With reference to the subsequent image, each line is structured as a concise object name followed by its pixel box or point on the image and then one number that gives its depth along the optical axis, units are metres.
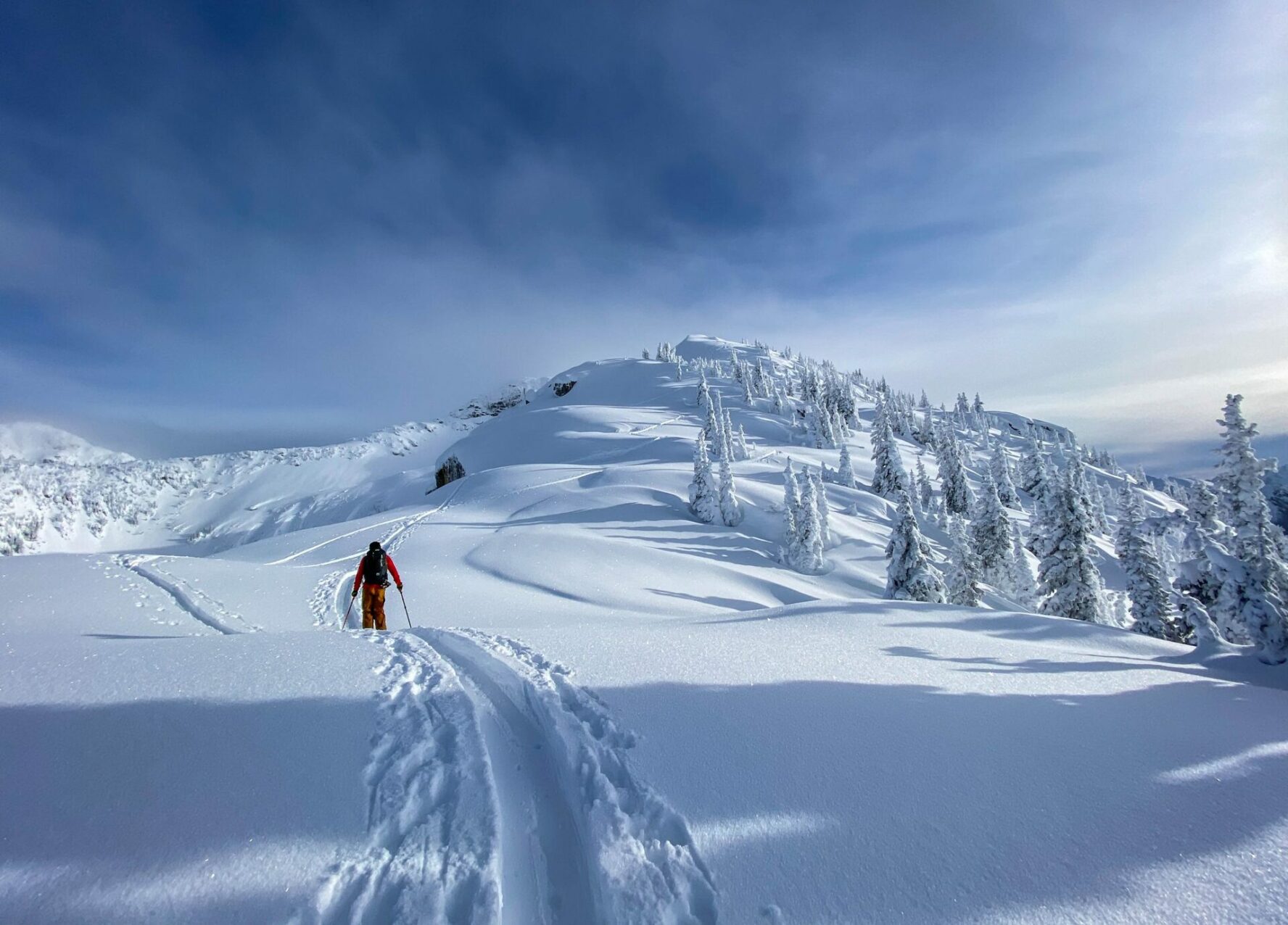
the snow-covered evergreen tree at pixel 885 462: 62.53
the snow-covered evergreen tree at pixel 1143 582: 22.19
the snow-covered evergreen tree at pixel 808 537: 38.47
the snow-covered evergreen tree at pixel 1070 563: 25.61
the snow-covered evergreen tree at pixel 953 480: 63.09
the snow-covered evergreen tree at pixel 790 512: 40.09
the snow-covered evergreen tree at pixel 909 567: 25.91
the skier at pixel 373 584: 11.90
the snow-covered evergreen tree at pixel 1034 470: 52.31
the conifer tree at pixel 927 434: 111.81
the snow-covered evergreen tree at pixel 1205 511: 12.33
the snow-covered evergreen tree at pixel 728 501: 47.31
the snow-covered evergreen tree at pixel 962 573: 31.14
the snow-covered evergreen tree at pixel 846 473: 65.88
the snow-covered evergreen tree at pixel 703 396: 114.44
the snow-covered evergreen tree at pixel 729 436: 83.06
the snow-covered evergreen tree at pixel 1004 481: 62.16
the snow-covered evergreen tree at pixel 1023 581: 37.66
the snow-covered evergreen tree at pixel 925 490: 61.38
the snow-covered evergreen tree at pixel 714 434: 78.88
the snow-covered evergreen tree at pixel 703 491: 47.72
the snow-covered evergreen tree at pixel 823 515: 41.66
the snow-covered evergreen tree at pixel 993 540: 38.72
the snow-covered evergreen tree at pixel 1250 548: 10.18
